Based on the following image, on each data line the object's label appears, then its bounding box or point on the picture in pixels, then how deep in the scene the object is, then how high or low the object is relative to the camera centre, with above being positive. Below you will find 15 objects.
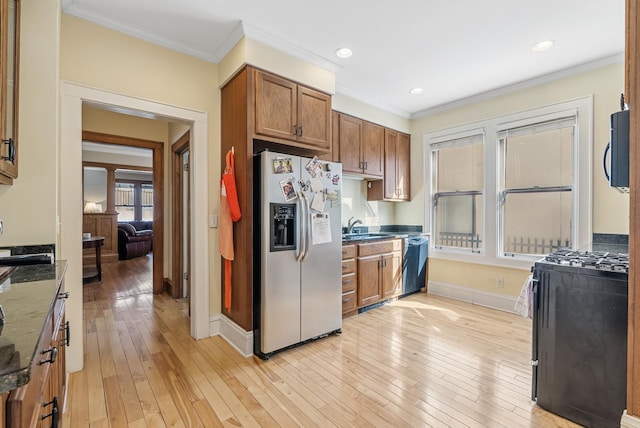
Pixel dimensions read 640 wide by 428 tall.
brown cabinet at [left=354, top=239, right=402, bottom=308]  3.50 -0.73
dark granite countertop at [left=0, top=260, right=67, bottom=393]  0.56 -0.29
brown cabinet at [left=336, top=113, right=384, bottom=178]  3.74 +0.87
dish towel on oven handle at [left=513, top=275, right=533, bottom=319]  1.92 -0.57
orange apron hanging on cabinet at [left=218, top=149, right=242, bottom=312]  2.55 -0.01
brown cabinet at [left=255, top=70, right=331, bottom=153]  2.57 +0.92
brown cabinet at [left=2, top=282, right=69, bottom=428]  0.63 -0.50
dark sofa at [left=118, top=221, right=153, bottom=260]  7.38 -0.76
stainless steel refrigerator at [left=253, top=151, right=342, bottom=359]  2.47 -0.33
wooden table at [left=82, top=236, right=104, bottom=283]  4.78 -0.87
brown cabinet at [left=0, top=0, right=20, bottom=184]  1.38 +0.63
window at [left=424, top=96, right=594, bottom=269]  3.15 +0.33
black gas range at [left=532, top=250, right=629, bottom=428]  1.57 -0.71
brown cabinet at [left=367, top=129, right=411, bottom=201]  4.29 +0.60
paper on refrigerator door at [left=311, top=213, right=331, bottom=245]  2.71 -0.15
